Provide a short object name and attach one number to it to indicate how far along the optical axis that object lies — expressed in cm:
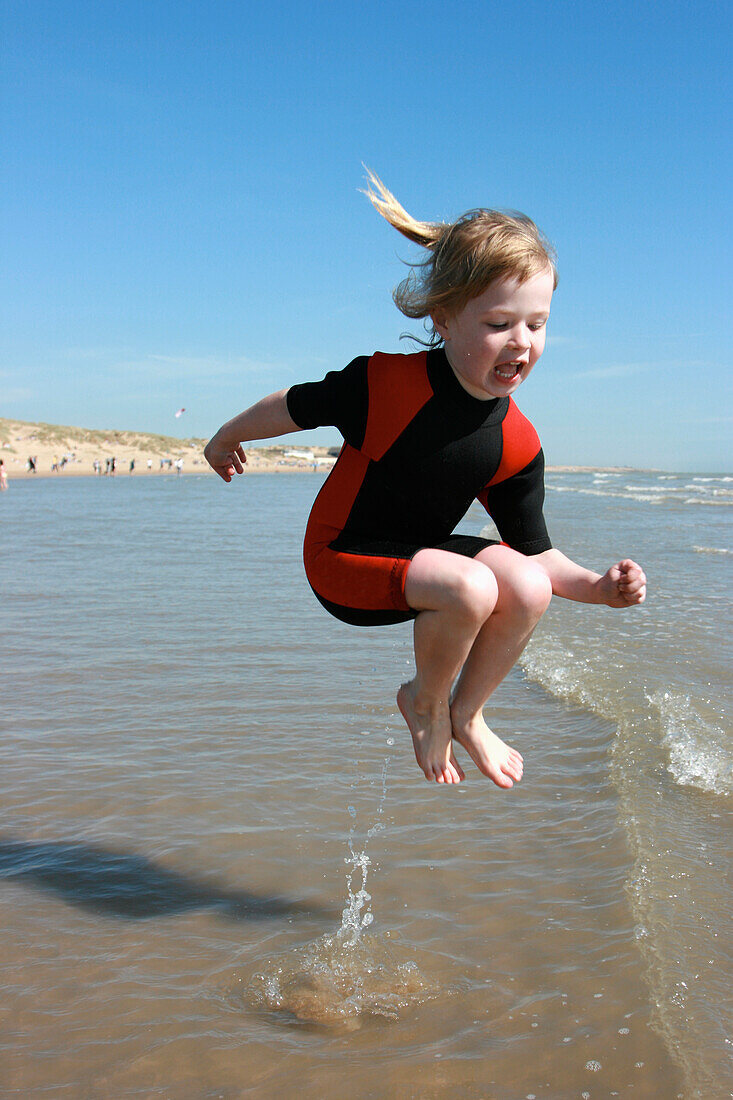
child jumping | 280
